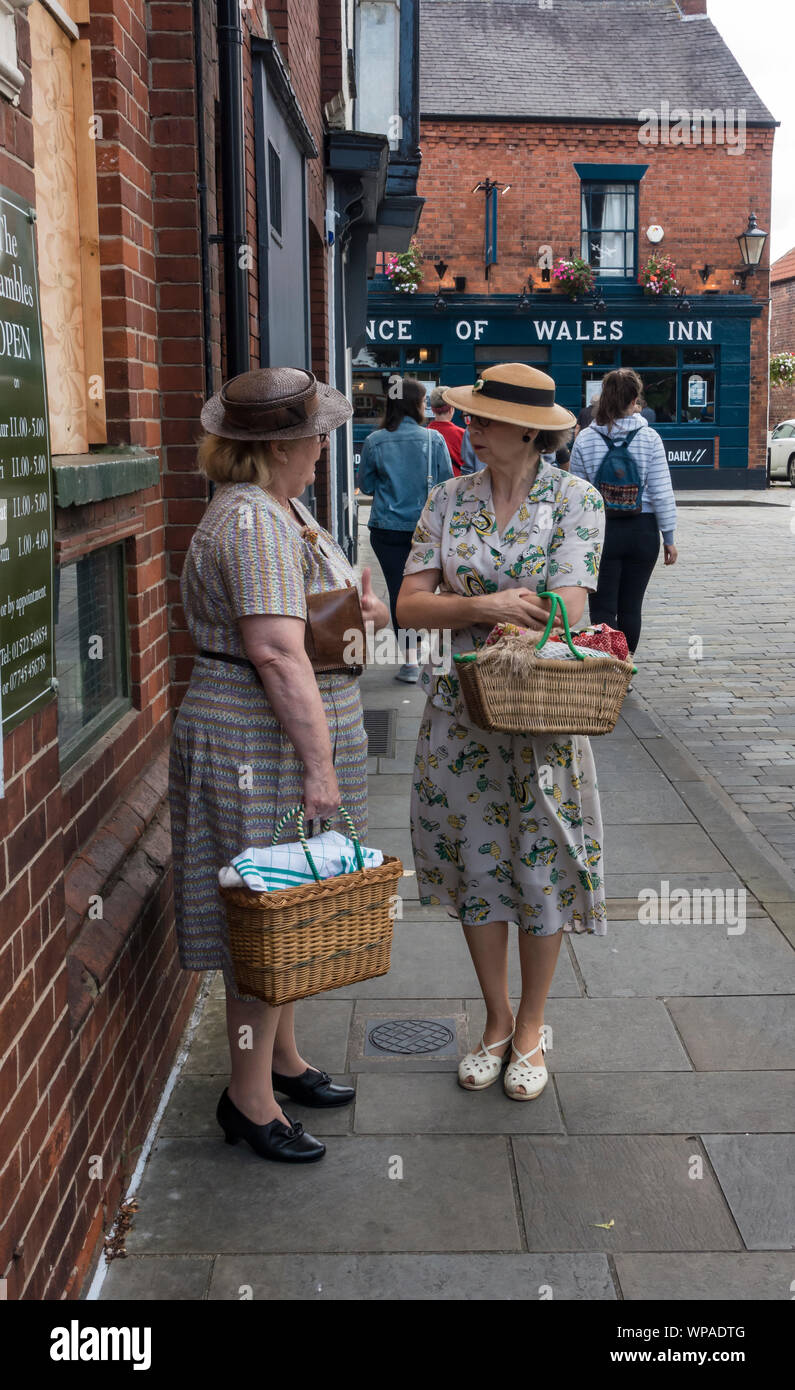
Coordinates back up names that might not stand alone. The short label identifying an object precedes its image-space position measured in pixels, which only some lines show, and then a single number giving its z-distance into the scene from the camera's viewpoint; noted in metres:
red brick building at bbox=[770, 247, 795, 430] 39.50
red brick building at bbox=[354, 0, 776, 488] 27.69
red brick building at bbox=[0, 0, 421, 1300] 2.44
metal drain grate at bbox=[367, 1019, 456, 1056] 4.13
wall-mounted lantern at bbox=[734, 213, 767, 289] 27.97
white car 30.17
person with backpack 8.07
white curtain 28.36
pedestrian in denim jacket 8.80
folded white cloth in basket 3.01
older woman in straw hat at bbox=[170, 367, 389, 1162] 3.11
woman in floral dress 3.68
